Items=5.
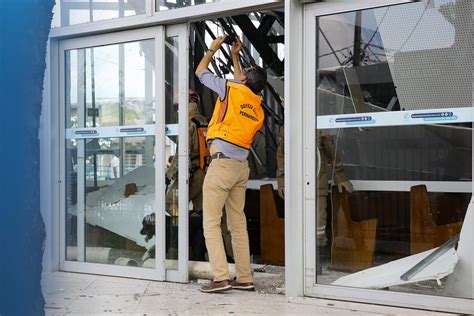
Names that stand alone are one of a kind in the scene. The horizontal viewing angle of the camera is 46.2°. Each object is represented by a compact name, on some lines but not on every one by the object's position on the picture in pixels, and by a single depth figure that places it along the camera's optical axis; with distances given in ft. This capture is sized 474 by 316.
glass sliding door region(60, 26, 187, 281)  15.05
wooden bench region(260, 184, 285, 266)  16.85
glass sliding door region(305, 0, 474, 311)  11.68
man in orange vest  13.29
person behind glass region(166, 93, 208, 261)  16.08
